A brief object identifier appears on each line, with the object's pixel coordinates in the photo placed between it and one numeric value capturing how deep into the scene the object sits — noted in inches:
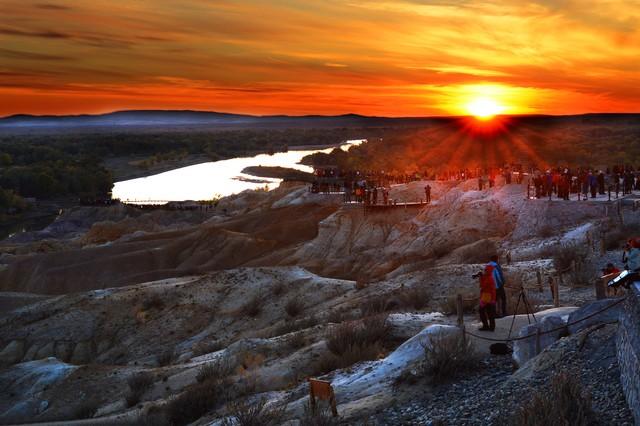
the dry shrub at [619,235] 1016.9
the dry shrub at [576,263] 874.1
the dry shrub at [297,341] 732.0
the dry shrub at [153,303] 1230.9
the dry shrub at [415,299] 867.4
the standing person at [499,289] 603.5
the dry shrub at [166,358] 933.7
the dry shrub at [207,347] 933.8
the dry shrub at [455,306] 746.2
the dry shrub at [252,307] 1135.6
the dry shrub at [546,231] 1255.0
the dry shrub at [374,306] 856.2
